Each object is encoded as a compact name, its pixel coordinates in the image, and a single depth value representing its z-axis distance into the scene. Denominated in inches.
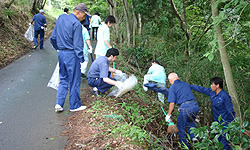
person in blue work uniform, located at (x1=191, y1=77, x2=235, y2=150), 179.3
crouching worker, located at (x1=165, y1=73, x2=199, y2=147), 181.9
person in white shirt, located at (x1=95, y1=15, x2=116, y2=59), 234.9
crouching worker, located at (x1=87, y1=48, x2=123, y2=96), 183.5
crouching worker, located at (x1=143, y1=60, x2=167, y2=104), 261.9
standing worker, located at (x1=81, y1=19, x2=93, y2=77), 262.1
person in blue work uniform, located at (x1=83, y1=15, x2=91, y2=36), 427.7
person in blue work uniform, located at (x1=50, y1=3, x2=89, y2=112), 166.2
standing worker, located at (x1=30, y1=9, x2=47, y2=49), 405.4
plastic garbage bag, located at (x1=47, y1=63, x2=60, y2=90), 189.3
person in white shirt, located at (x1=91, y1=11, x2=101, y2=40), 437.6
